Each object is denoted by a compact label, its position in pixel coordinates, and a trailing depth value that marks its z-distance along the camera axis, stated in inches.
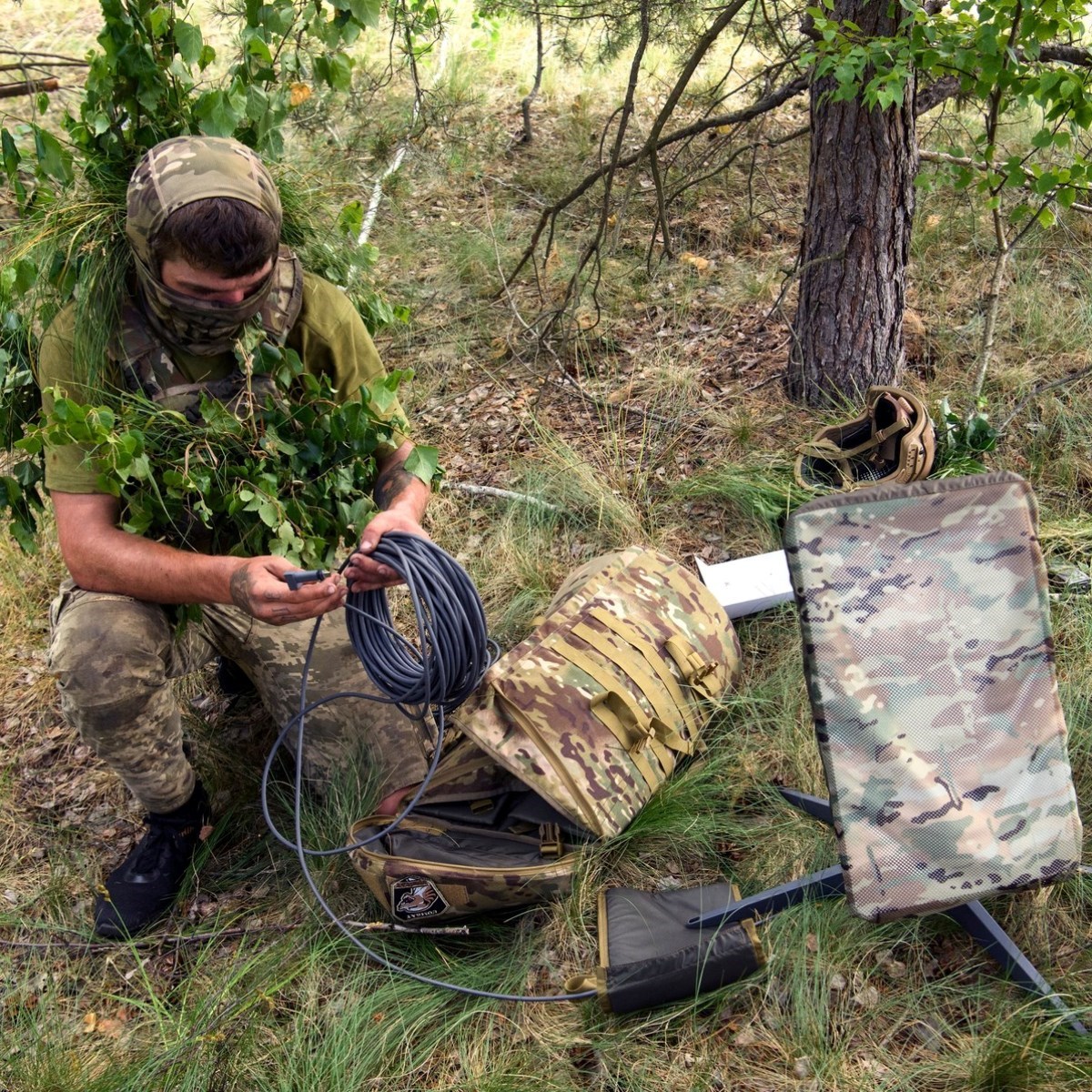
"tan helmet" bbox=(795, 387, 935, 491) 136.4
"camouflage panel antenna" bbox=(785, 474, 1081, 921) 75.9
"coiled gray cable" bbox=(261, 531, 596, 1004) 94.1
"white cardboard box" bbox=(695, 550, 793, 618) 128.9
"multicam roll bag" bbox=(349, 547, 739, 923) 96.8
